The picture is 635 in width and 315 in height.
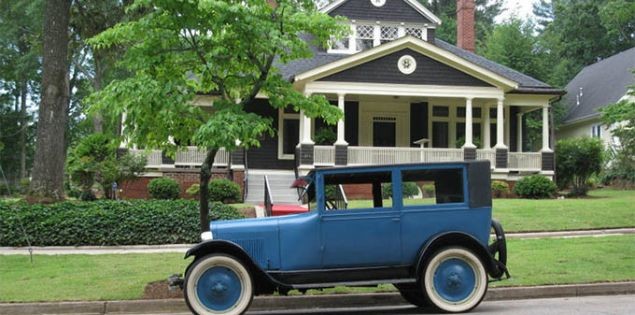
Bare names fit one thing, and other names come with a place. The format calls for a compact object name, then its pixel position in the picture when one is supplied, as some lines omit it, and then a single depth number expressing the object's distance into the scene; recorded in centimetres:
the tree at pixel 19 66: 4160
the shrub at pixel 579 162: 2545
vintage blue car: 788
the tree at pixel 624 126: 1493
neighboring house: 3641
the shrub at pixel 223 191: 2167
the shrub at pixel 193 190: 2205
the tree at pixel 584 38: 5169
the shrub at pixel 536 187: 2366
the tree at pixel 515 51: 3842
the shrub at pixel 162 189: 2222
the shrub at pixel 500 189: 2403
